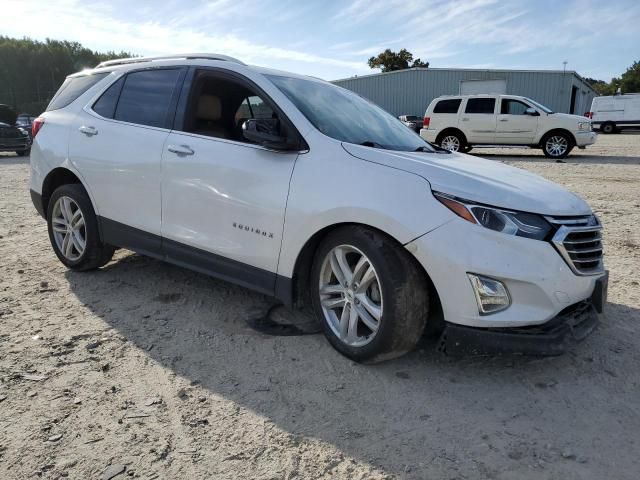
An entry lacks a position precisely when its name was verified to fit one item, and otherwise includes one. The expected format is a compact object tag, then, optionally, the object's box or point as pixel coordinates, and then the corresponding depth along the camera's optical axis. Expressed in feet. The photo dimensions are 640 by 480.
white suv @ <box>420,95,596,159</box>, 52.03
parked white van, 108.37
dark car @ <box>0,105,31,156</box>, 57.61
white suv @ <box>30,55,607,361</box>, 8.55
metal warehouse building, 118.32
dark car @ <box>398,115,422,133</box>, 95.45
